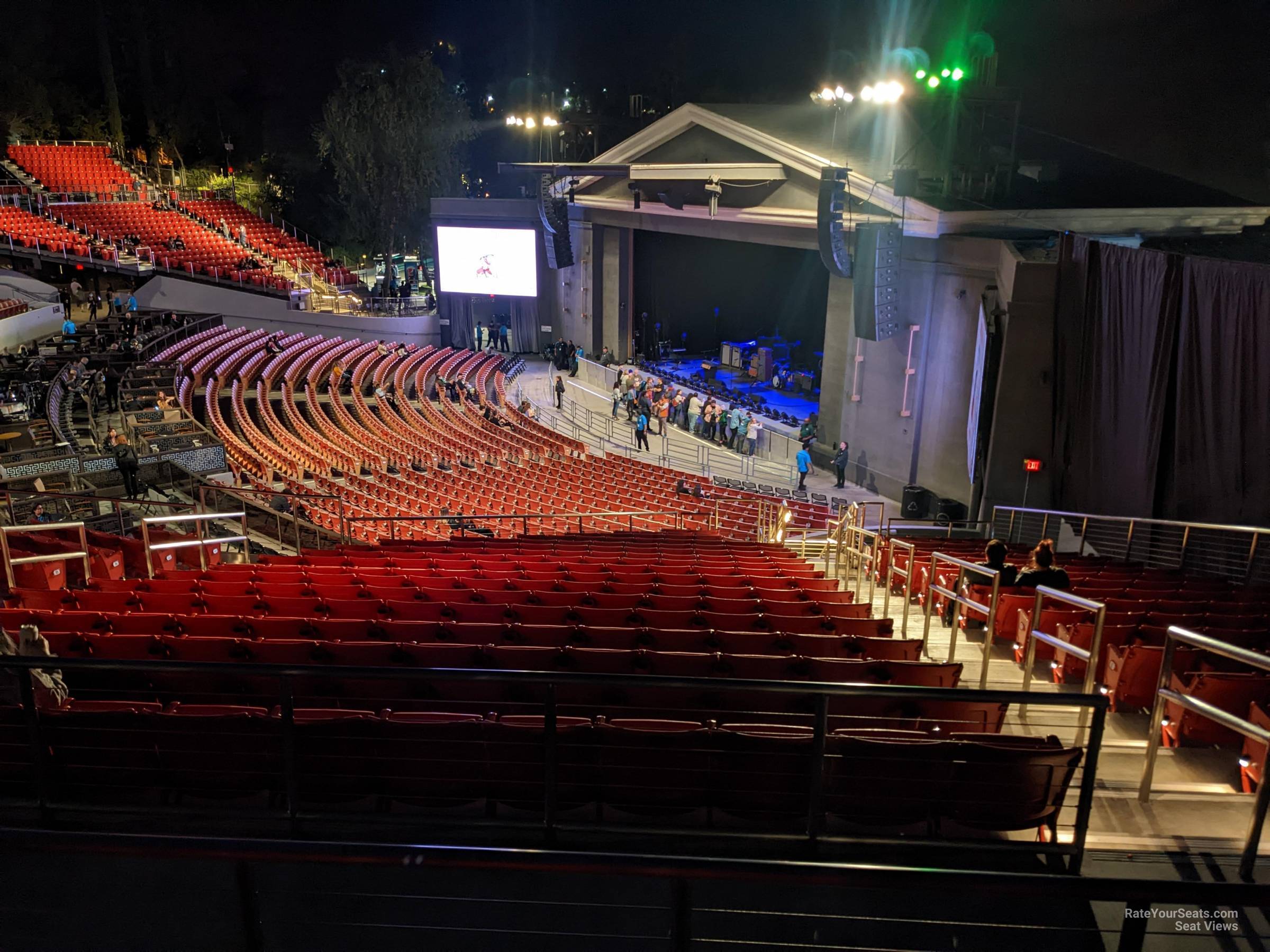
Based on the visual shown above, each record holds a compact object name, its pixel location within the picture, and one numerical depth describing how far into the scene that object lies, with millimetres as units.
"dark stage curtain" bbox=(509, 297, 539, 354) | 35000
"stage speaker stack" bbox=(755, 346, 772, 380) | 29438
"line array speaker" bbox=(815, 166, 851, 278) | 16406
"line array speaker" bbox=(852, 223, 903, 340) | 16562
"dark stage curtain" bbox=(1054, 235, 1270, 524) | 11094
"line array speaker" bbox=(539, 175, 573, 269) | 28219
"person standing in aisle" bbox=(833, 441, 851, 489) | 19438
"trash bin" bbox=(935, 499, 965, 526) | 16344
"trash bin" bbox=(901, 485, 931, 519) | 17469
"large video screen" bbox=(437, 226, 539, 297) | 32594
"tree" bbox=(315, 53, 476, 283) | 35312
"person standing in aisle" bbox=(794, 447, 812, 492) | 18906
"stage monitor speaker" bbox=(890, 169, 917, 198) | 16812
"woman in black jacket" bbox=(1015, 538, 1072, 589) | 6109
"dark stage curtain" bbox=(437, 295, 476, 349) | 34312
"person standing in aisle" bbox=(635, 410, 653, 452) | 22422
